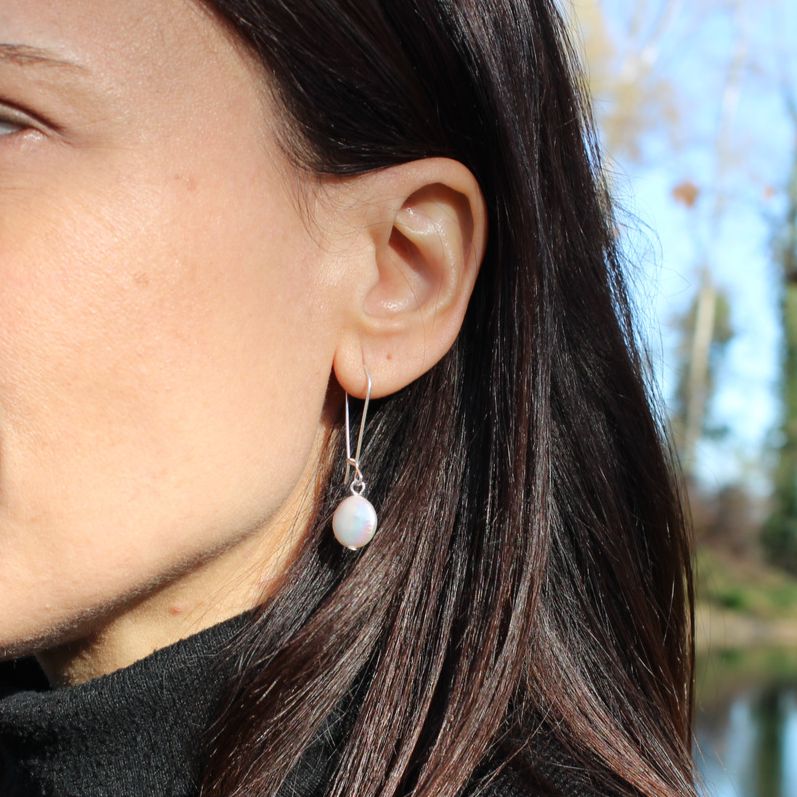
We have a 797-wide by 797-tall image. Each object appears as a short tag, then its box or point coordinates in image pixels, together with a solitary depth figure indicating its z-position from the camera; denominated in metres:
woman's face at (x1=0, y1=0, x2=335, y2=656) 0.49
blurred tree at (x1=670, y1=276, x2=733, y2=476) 13.65
